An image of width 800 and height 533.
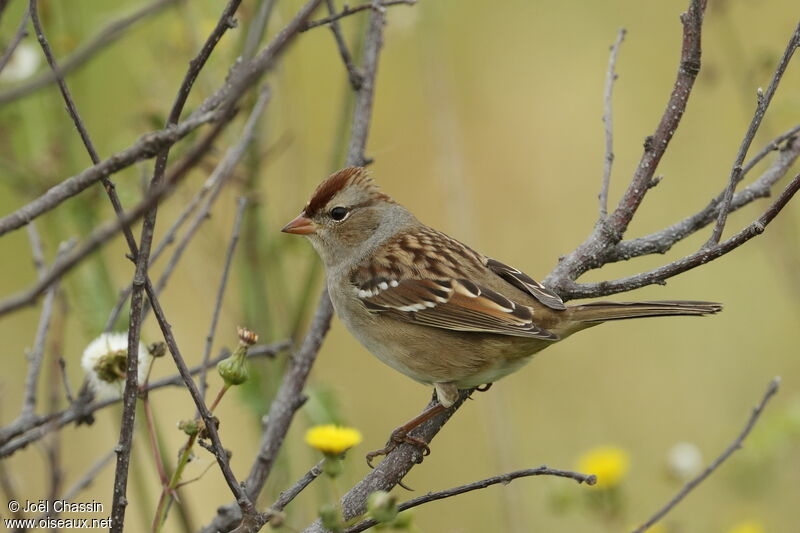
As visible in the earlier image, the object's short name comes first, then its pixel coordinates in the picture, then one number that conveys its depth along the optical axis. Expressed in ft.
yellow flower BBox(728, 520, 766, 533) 19.22
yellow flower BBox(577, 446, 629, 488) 19.76
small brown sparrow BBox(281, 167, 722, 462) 18.38
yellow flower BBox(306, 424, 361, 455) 12.30
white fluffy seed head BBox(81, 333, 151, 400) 13.54
